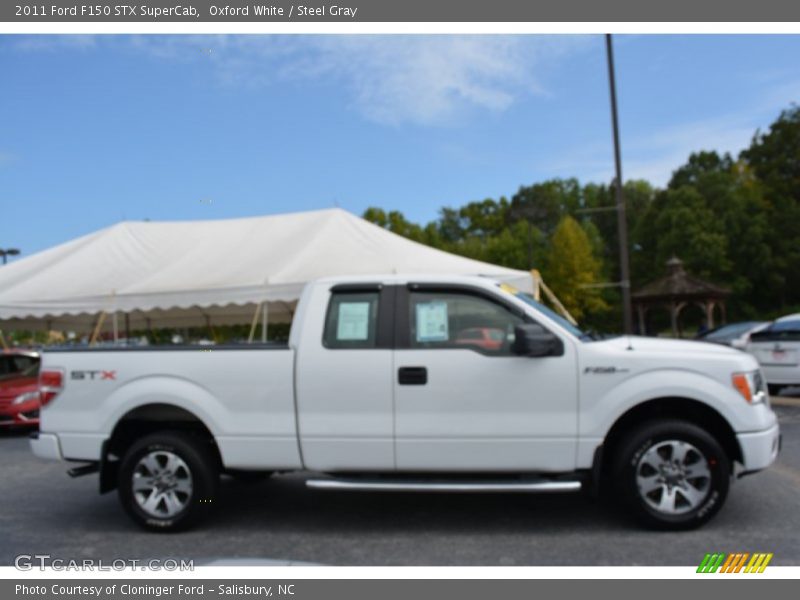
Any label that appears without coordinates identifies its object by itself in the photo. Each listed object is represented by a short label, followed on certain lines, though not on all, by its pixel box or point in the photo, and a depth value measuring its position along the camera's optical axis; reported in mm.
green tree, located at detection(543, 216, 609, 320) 58750
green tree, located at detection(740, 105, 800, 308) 52781
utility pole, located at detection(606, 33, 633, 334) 14555
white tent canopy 14047
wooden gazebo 35031
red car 10836
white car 12180
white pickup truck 4926
